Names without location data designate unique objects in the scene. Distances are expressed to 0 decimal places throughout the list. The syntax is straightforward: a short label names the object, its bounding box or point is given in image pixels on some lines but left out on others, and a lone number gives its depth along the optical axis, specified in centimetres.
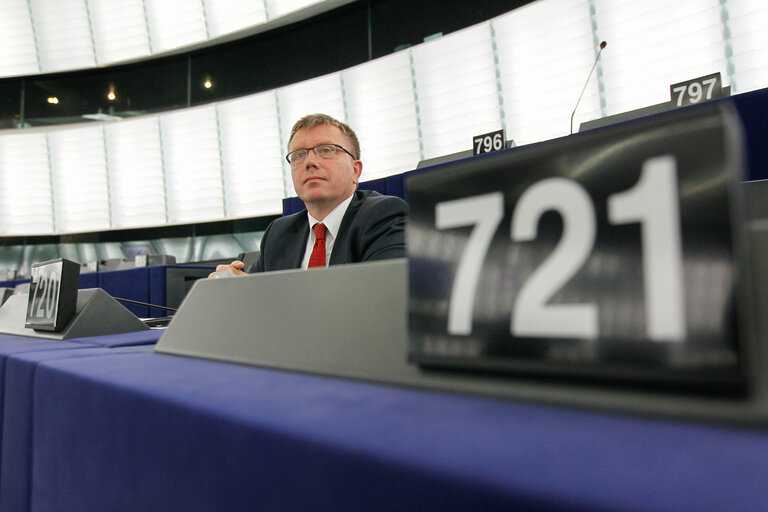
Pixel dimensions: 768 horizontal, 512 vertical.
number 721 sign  21
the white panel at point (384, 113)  511
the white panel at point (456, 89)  461
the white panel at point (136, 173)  638
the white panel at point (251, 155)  587
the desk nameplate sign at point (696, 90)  212
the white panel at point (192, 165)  616
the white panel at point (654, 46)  353
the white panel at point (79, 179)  655
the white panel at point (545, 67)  410
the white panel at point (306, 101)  550
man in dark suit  130
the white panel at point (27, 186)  665
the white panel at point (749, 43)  335
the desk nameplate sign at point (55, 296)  84
